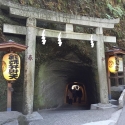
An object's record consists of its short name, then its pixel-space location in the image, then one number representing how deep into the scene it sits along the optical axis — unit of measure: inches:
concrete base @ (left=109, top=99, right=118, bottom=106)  367.5
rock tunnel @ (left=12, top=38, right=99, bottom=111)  323.6
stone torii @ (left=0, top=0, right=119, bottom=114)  265.4
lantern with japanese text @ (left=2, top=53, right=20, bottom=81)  232.7
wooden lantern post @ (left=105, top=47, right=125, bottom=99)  356.2
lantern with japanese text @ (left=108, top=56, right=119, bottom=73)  354.6
